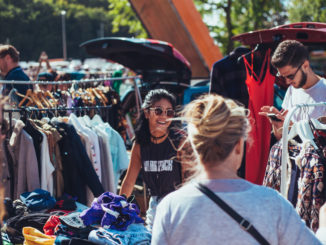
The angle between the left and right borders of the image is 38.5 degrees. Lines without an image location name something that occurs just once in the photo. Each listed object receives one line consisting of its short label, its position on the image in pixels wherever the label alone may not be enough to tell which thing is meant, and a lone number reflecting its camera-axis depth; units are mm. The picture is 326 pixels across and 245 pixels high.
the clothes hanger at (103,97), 7002
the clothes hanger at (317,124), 3182
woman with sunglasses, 3934
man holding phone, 3910
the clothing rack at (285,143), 2998
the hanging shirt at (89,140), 5427
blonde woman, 1901
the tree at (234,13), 16781
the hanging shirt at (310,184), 2984
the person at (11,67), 6945
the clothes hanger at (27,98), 6020
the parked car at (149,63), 8094
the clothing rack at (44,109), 4824
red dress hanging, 4887
